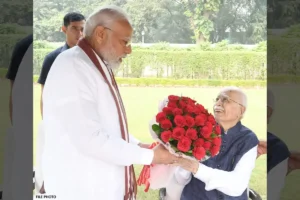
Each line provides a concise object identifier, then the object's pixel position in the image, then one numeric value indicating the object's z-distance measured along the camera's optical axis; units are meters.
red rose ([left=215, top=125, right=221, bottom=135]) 2.82
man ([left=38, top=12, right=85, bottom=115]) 2.87
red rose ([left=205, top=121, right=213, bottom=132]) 2.76
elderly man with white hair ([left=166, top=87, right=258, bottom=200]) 2.92
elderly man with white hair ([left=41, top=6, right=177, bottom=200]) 2.79
